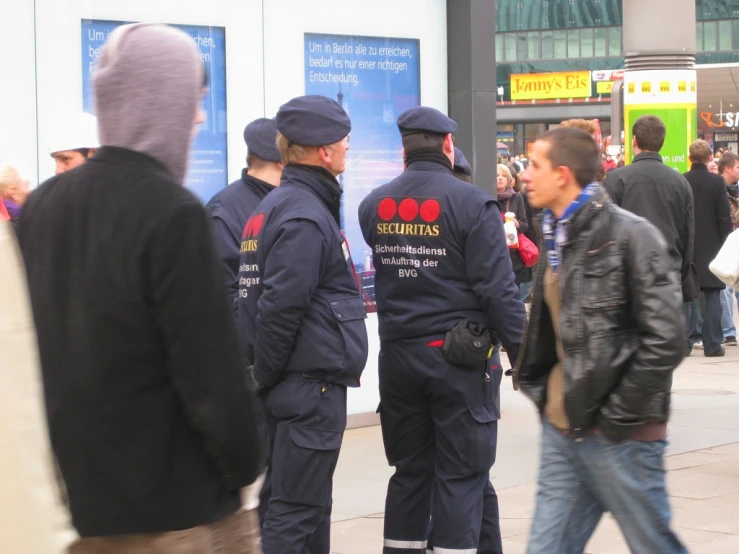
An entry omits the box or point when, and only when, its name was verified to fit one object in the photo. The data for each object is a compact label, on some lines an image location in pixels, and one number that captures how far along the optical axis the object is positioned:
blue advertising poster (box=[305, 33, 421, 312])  8.62
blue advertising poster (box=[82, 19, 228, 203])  8.01
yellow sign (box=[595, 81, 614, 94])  64.32
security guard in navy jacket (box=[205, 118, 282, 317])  5.79
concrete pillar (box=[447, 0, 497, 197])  9.13
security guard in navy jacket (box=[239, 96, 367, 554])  4.65
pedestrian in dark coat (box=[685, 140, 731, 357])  12.77
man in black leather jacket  3.89
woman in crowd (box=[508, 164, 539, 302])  14.14
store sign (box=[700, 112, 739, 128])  52.41
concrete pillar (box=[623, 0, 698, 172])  14.18
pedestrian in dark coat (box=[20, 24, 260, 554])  2.48
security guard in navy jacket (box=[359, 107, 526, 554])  5.17
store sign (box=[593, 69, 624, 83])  61.80
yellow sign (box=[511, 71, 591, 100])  68.31
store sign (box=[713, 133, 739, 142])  54.66
